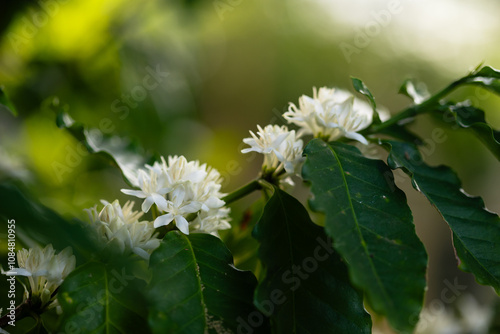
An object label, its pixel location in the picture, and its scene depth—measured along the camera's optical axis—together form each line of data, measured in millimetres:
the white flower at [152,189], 524
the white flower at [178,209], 521
